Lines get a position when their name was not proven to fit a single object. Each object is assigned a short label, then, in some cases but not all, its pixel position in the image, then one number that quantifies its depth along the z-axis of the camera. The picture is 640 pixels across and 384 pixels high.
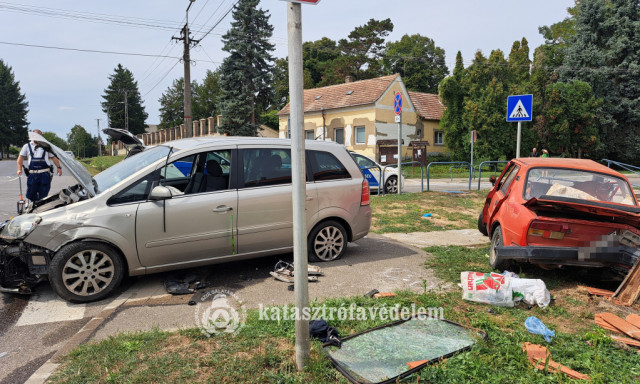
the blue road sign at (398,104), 13.13
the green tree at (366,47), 60.44
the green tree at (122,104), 82.89
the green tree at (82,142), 110.89
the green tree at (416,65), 59.25
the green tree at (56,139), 120.29
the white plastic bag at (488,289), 4.57
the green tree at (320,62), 60.47
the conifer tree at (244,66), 37.44
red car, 4.94
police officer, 9.18
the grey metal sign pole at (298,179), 2.89
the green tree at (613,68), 34.84
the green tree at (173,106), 71.75
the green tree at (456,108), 31.30
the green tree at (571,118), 30.55
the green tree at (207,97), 65.38
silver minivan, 4.75
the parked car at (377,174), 14.66
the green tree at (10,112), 79.50
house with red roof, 31.52
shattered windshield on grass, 3.19
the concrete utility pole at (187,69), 21.06
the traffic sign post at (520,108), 9.96
